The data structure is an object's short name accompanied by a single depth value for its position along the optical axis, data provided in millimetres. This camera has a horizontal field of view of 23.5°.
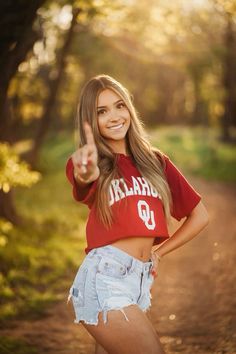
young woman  3014
